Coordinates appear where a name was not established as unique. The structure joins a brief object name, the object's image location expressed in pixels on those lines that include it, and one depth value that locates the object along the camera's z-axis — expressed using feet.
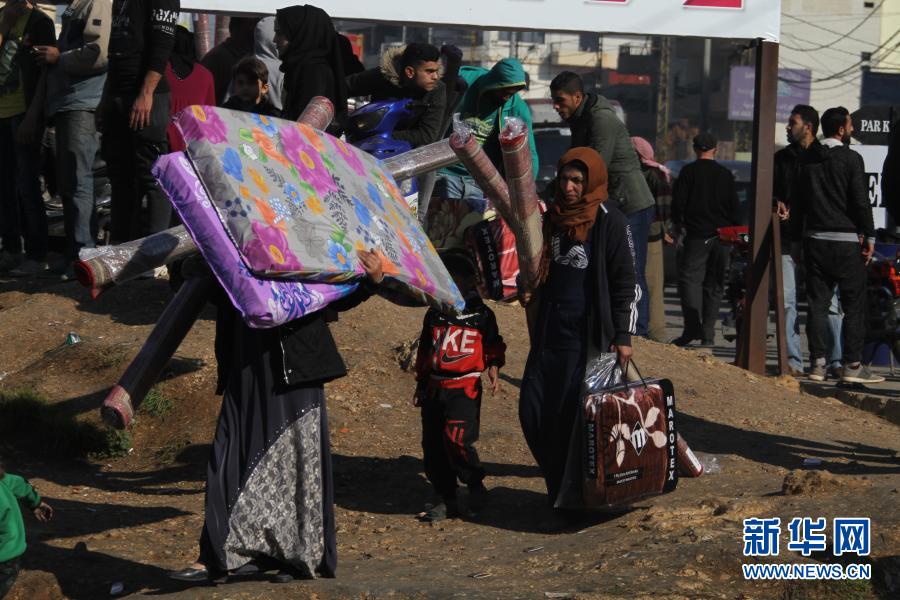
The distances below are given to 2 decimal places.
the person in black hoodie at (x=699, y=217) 78.31
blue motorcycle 53.61
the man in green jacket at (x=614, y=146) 53.42
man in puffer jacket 53.52
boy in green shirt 33.70
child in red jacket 42.03
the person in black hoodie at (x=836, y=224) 63.85
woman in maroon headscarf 40.74
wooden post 66.52
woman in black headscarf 54.12
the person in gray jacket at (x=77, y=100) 62.31
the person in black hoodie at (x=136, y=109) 55.53
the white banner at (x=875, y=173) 93.23
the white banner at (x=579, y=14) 61.33
